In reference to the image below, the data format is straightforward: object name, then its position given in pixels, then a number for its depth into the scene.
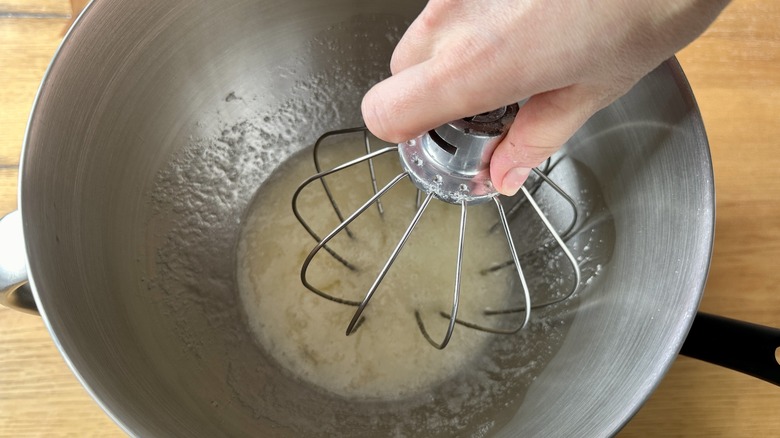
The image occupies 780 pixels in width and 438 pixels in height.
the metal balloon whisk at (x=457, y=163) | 0.35
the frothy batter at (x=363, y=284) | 0.48
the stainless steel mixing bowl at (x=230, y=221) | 0.36
